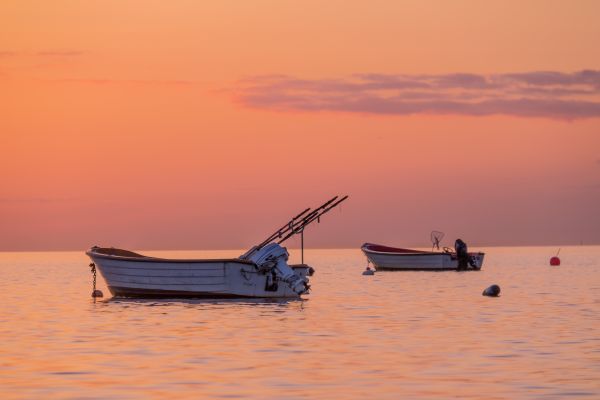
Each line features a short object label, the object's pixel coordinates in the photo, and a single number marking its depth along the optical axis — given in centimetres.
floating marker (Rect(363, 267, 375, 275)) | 11038
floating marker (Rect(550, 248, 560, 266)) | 15050
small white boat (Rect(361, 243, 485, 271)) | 11300
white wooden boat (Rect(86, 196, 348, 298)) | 5441
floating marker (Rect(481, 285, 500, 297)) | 6612
